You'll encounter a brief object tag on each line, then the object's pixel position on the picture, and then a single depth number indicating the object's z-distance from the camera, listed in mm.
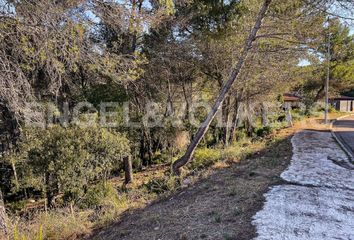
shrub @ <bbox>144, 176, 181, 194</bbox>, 7086
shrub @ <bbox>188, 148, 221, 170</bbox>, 9797
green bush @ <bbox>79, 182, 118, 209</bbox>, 7058
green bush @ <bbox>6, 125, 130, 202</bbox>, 7059
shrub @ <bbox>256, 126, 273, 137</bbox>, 15752
